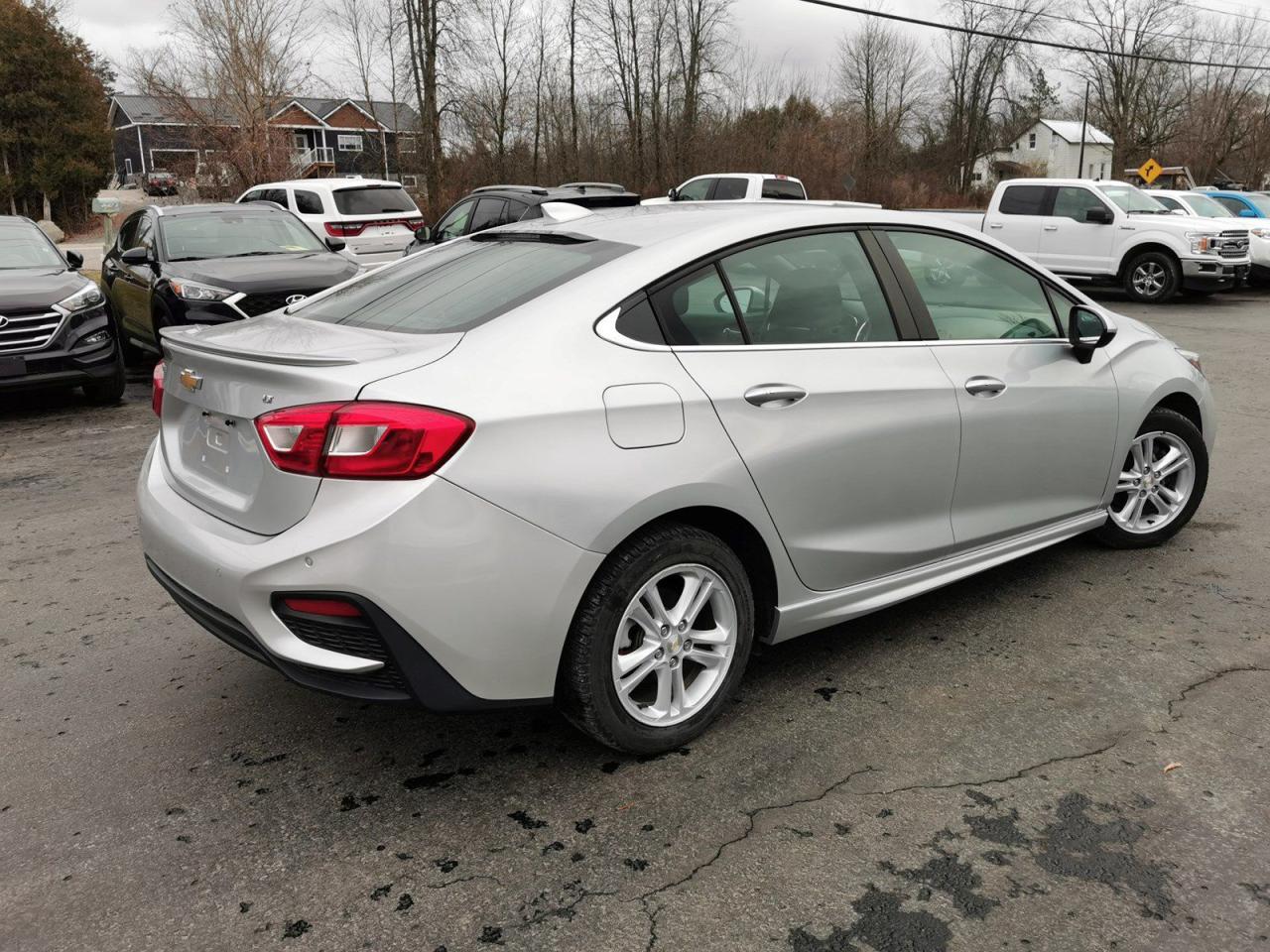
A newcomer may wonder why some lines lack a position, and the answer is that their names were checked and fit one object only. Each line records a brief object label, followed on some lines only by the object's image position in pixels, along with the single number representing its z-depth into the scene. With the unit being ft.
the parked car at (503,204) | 39.65
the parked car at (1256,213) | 60.70
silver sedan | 8.58
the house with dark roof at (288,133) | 105.91
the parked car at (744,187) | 63.72
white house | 287.75
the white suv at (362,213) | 52.54
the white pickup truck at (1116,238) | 53.52
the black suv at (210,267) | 29.37
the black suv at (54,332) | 26.81
